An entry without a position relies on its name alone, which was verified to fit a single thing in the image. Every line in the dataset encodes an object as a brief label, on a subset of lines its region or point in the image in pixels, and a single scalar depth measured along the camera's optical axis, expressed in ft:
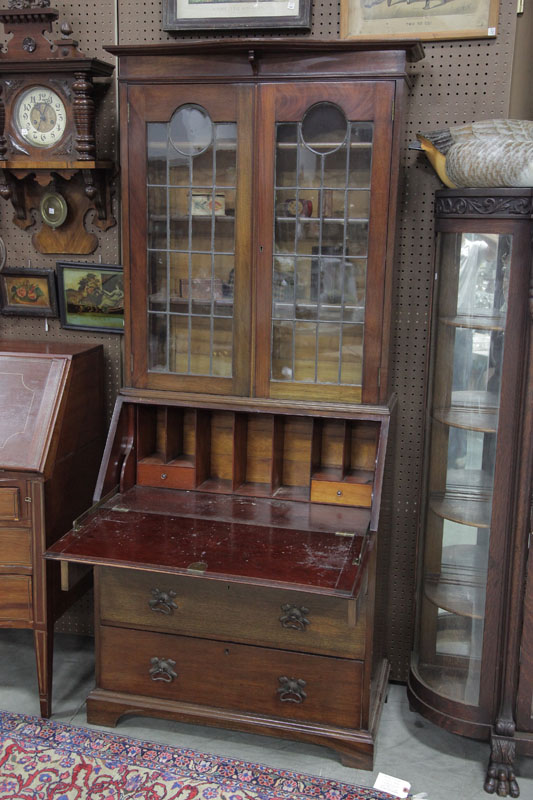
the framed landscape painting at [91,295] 10.83
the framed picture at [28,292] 11.10
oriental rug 8.70
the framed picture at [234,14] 9.52
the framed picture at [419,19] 9.21
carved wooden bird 8.16
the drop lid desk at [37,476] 9.46
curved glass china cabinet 8.43
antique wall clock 9.86
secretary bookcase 8.72
